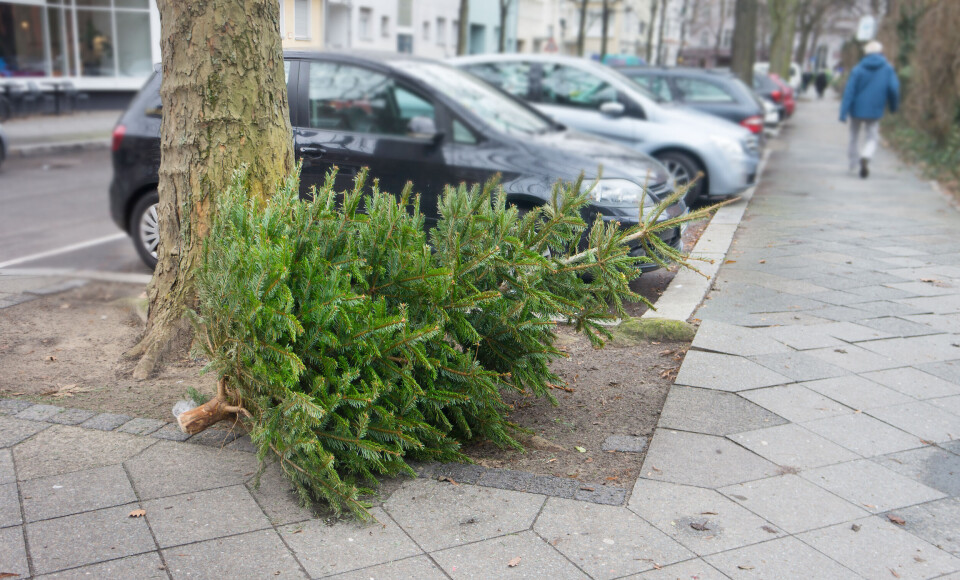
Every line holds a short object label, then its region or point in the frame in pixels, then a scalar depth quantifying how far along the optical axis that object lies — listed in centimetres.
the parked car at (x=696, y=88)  1323
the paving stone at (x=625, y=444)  372
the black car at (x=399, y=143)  612
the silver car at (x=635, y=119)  993
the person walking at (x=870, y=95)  1325
